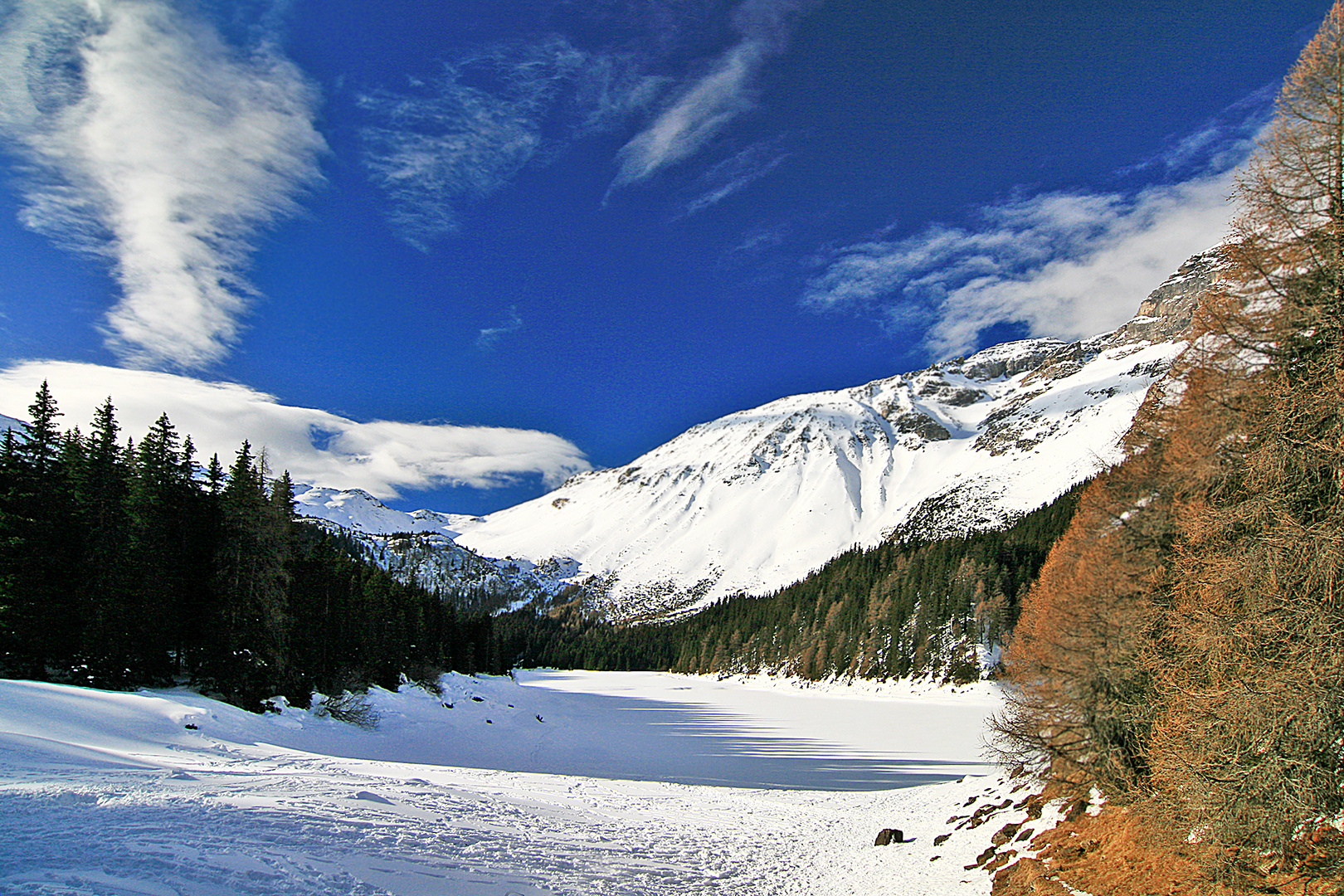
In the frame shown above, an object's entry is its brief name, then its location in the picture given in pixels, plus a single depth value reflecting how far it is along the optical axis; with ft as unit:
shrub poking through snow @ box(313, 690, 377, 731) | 96.02
